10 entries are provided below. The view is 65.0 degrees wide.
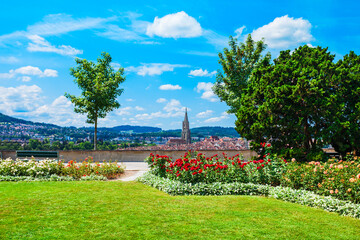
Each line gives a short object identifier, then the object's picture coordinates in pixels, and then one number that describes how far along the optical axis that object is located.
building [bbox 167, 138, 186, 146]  90.81
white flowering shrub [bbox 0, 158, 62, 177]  11.11
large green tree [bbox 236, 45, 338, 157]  12.98
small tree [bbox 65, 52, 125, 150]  21.14
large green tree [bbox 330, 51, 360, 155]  12.97
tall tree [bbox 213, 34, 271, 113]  22.20
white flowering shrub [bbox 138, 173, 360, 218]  6.76
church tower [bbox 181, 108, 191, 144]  94.00
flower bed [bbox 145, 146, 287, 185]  9.16
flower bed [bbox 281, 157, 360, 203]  7.01
